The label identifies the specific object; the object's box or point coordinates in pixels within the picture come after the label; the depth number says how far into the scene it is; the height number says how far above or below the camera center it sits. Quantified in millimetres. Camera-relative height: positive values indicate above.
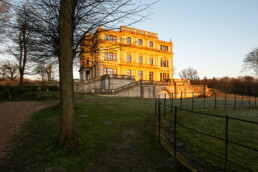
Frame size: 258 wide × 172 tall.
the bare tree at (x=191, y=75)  80375 +6270
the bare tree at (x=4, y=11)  14350 +8330
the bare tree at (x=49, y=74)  11730 +2566
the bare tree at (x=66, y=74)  4145 +352
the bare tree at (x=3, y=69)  31716 +3997
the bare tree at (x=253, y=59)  35056 +7032
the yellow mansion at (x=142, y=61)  35625 +7281
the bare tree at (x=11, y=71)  31273 +3658
